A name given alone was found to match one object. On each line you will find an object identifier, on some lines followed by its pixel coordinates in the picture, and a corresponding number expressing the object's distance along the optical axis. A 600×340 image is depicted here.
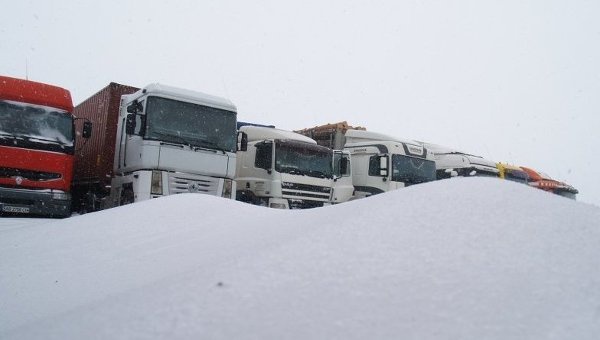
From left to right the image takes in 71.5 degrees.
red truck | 8.18
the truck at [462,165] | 13.41
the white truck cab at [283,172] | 9.66
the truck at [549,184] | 16.00
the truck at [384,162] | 11.16
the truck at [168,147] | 7.82
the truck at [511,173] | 14.50
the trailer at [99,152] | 9.43
